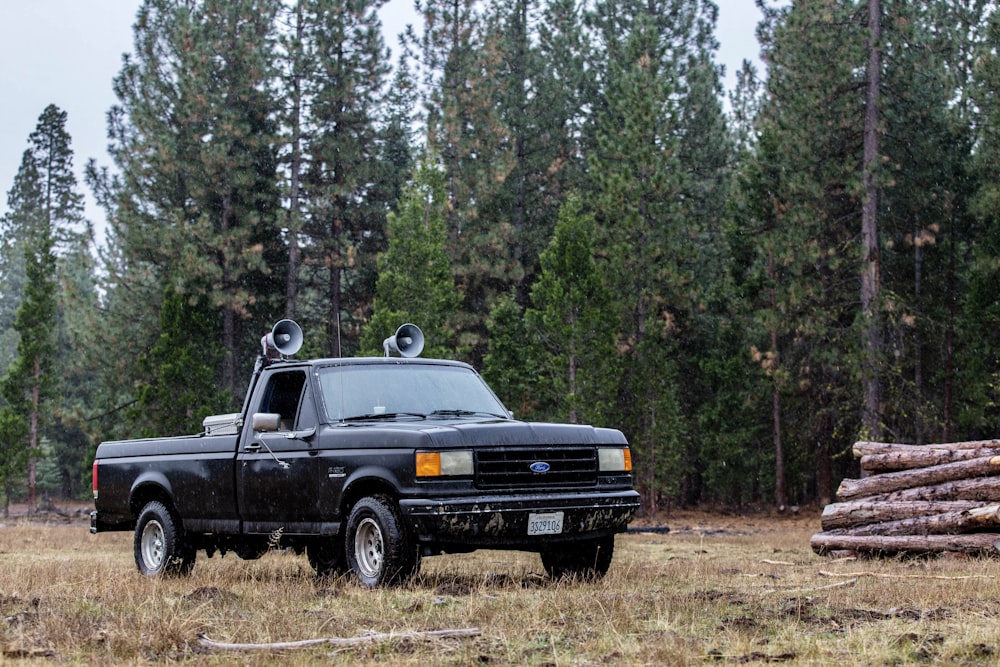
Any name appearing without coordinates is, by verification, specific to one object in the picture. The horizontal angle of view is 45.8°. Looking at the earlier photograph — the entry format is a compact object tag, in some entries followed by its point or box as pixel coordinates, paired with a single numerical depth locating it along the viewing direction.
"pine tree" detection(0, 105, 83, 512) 38.53
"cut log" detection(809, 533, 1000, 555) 13.71
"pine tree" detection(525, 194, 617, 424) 30.02
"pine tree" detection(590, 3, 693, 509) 34.22
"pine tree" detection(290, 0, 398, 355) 40.09
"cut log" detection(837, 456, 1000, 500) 14.46
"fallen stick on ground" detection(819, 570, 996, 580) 10.62
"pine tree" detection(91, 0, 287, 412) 37.59
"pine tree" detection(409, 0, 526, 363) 39.22
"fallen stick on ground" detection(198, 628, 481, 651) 6.13
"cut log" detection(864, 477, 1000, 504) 14.18
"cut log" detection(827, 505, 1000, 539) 13.62
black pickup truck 9.47
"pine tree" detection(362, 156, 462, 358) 31.27
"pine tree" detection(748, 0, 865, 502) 31.42
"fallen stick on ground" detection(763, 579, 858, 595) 9.58
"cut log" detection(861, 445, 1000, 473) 14.89
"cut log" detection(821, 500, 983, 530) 14.43
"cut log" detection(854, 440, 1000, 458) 14.84
